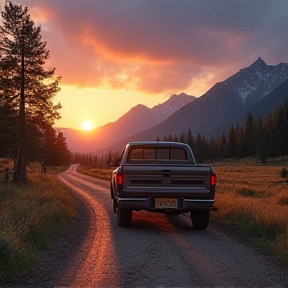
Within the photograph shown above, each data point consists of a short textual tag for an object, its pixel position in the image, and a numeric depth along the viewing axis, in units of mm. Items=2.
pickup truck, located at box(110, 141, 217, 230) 9809
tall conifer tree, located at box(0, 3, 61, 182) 28141
